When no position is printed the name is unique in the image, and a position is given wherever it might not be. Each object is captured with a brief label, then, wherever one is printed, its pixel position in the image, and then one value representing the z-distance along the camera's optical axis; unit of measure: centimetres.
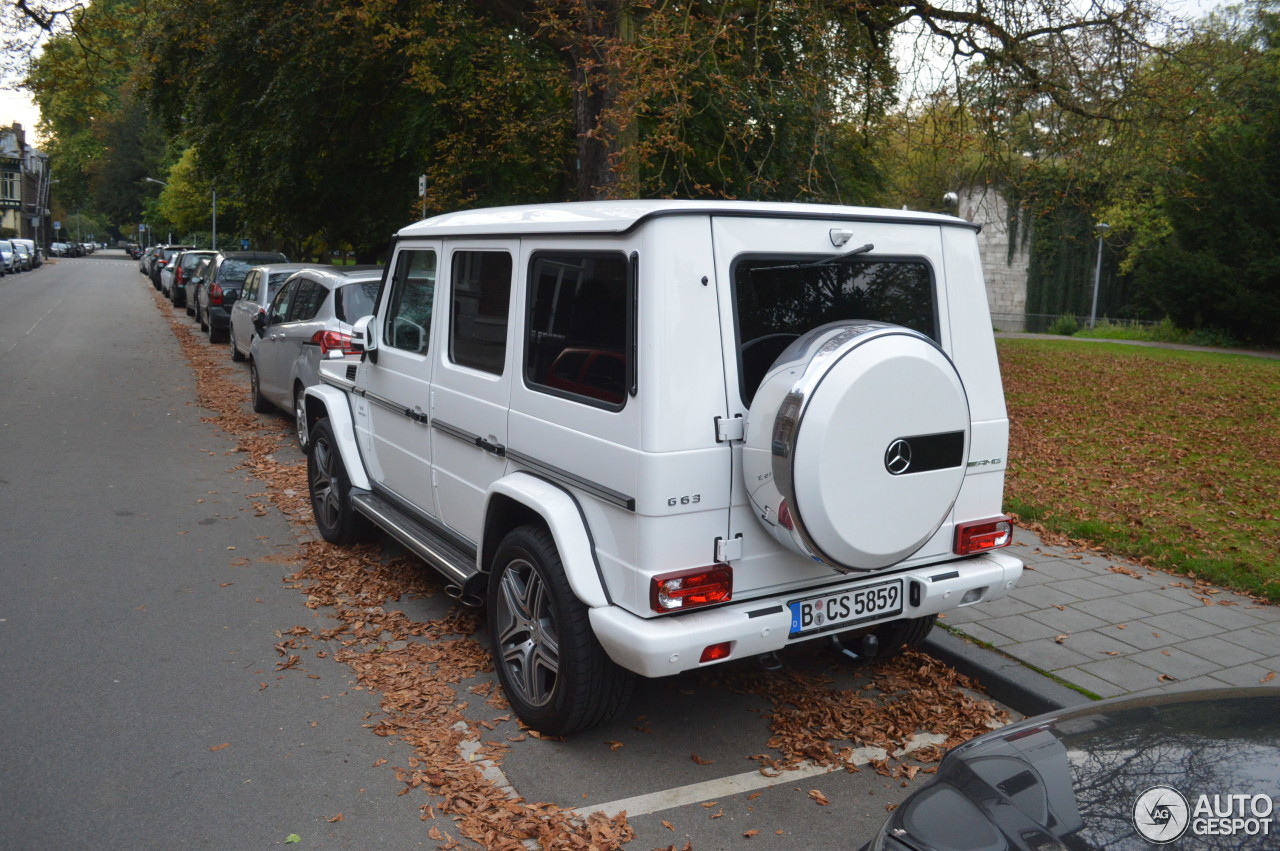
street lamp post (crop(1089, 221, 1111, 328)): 2904
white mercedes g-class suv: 368
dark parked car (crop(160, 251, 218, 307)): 3192
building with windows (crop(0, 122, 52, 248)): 10319
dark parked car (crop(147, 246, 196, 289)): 4480
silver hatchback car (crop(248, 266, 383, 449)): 995
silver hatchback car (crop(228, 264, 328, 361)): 1568
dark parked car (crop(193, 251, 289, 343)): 2180
